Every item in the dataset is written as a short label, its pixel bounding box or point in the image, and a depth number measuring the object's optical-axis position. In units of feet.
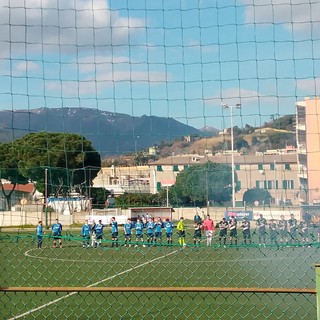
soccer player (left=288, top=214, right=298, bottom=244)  71.38
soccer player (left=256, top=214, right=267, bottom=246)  77.61
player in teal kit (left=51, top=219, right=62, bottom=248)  81.56
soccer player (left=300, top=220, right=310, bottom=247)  75.72
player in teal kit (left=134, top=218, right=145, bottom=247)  87.67
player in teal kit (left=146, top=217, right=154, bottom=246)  81.82
